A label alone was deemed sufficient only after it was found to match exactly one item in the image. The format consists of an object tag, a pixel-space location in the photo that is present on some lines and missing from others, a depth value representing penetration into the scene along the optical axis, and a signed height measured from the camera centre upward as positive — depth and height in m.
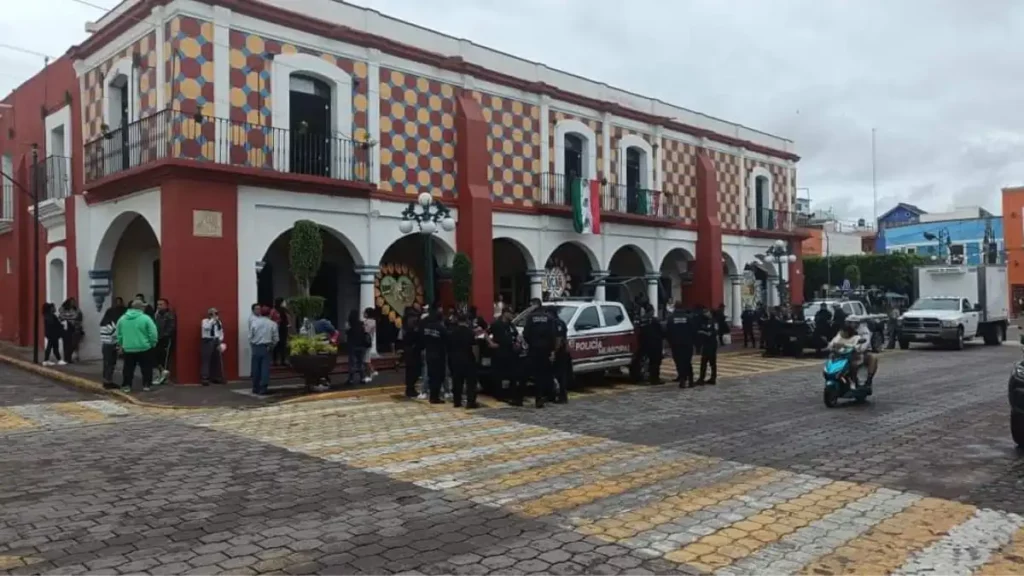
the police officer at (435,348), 13.10 -0.82
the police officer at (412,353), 13.91 -0.97
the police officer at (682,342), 15.37 -0.92
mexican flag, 22.81 +2.64
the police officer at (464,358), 12.61 -0.97
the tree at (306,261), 15.78 +0.82
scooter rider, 12.41 -0.82
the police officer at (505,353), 13.31 -0.94
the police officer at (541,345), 12.88 -0.78
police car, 15.36 -0.75
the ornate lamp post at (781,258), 27.45 +1.38
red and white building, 15.48 +3.39
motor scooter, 12.29 -1.34
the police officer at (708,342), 15.82 -0.95
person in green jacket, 13.51 -0.55
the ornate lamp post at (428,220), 15.23 +1.60
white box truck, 25.12 -0.54
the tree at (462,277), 19.36 +0.54
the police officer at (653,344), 16.14 -1.00
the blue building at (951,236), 57.12 +4.19
